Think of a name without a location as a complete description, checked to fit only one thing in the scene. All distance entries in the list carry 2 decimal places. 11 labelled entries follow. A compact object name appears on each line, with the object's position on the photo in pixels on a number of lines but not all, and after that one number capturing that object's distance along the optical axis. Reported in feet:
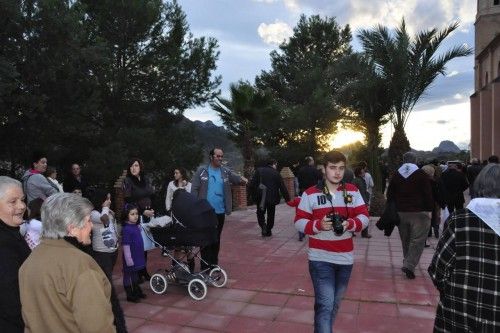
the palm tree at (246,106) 63.72
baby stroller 17.22
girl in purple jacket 17.72
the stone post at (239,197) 50.24
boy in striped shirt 11.28
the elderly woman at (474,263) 7.18
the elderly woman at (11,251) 7.72
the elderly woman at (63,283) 6.36
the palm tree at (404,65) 46.70
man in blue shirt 20.54
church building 106.01
